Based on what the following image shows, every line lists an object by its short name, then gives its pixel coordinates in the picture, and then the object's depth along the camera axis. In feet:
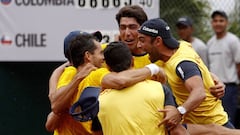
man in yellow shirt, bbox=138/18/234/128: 40.78
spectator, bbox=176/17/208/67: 69.15
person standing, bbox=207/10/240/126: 68.13
